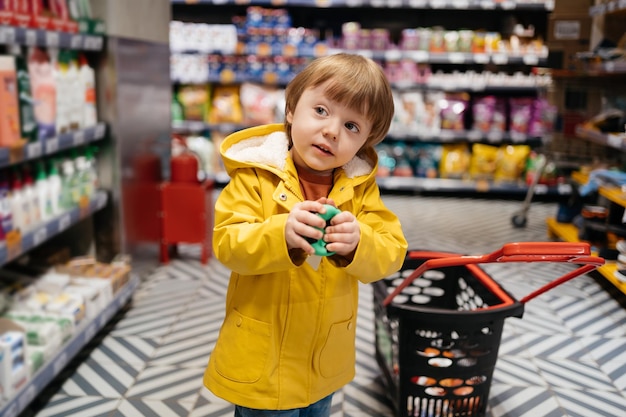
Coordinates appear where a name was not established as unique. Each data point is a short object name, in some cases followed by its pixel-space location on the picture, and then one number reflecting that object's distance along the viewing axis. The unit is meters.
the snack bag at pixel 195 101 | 6.52
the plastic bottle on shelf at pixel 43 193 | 2.73
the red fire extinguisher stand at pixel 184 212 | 4.00
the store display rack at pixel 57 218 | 2.23
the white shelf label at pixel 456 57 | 6.23
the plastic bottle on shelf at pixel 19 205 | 2.48
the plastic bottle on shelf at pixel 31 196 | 2.61
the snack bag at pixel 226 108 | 6.52
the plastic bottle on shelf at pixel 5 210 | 2.28
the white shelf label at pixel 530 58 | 6.16
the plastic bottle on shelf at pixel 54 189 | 2.84
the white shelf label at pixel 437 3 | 6.16
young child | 1.32
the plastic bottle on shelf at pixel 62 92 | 2.86
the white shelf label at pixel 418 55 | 6.29
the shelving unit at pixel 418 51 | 6.22
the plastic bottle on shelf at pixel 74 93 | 2.97
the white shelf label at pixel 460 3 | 6.13
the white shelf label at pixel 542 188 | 6.29
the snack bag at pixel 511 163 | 6.32
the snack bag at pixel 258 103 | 6.37
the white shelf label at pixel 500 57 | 6.21
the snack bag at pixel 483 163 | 6.39
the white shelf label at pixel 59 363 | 2.38
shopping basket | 2.00
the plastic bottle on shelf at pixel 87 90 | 3.11
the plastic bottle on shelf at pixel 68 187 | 2.97
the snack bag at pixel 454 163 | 6.45
